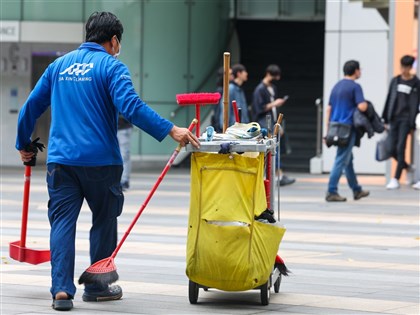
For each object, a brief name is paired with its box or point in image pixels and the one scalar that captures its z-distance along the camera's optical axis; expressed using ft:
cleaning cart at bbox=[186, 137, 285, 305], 36.47
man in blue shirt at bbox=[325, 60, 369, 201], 79.52
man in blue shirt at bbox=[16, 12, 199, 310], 36.75
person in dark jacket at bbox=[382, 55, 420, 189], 92.53
